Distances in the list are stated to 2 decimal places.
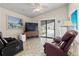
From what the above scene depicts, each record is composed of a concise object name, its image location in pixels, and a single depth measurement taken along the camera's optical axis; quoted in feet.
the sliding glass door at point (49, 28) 7.66
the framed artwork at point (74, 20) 6.03
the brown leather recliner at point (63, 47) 4.16
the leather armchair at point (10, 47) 4.40
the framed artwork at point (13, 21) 5.87
